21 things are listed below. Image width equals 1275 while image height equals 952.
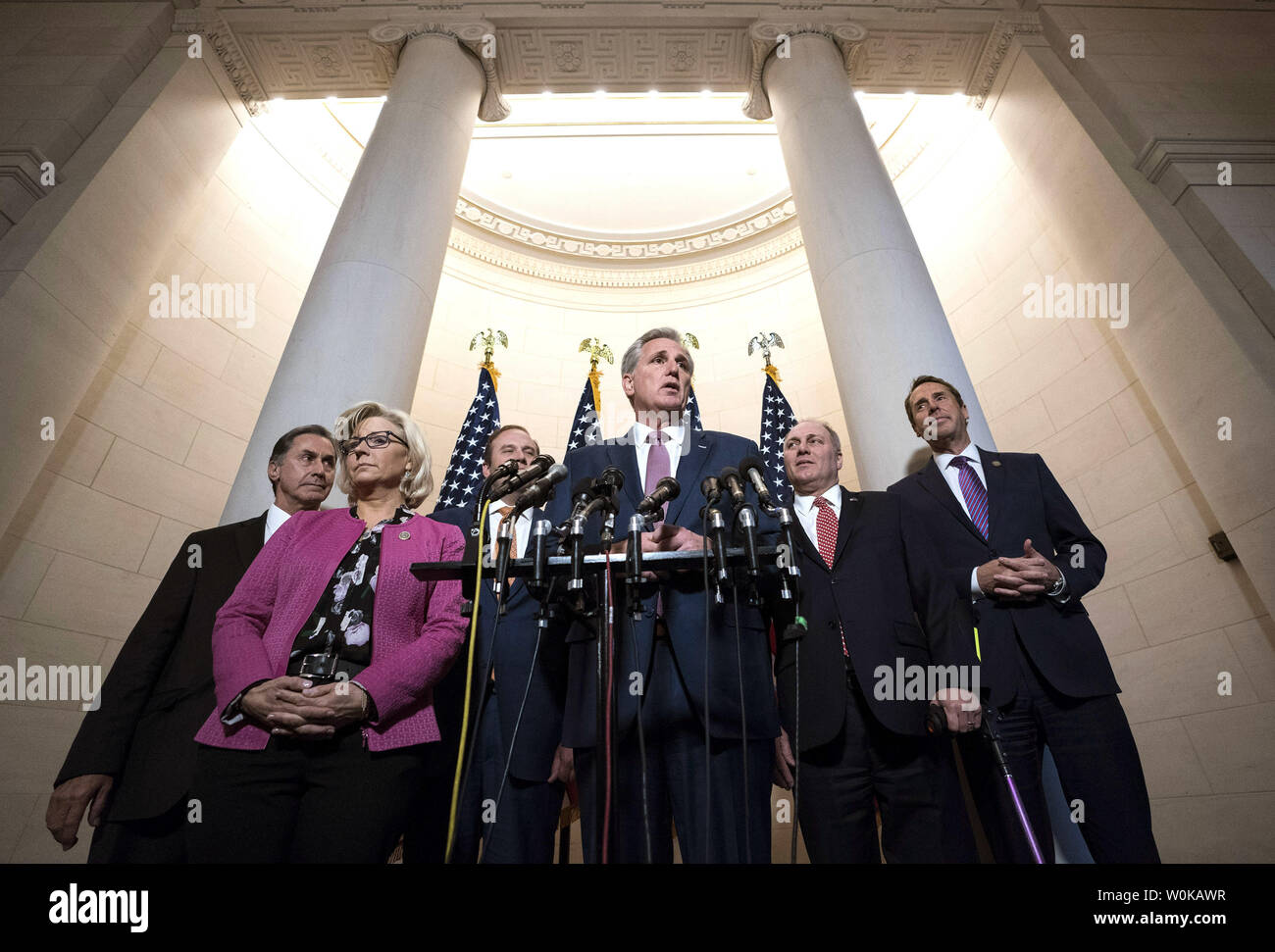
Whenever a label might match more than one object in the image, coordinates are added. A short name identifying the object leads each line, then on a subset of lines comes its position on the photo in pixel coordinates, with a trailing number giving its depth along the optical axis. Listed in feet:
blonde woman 5.32
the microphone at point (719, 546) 5.28
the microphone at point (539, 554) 5.20
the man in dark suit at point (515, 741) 7.00
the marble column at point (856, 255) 12.35
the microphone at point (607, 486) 5.79
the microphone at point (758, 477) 5.82
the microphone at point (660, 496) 5.60
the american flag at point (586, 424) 19.12
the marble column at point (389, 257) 11.46
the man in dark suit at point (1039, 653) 6.97
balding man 6.59
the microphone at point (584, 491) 6.03
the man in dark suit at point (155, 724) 6.85
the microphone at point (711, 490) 5.64
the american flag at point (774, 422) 20.03
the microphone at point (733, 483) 5.70
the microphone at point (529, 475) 5.80
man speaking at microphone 5.76
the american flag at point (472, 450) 18.01
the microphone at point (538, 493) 5.41
